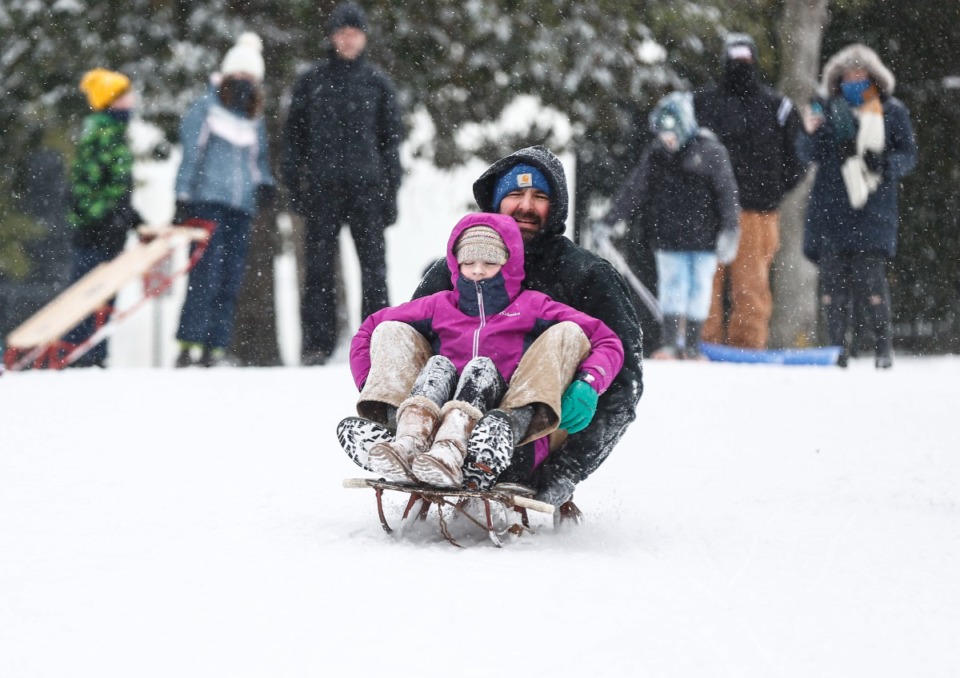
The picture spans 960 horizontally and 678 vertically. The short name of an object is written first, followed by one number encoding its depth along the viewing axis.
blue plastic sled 21.25
